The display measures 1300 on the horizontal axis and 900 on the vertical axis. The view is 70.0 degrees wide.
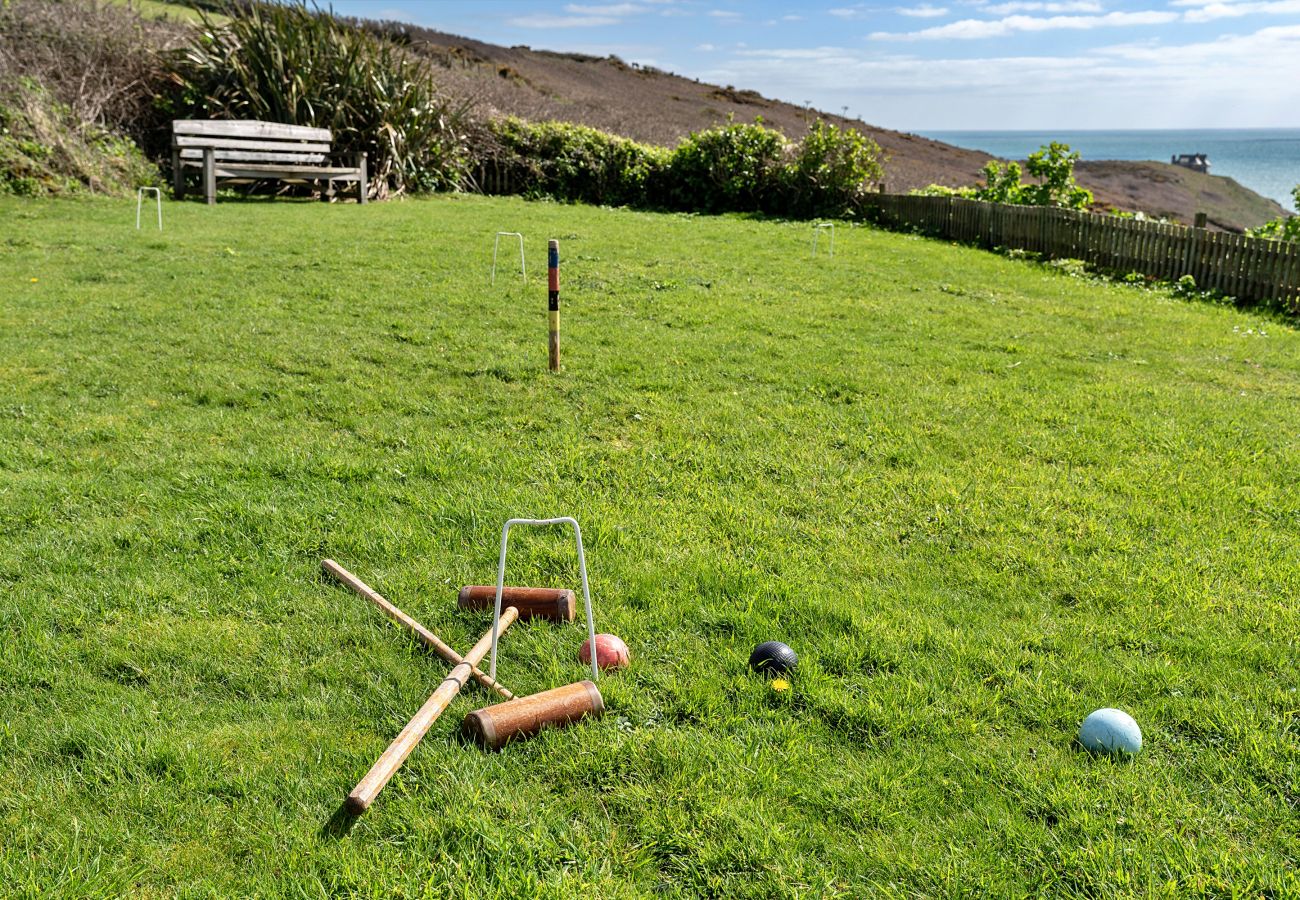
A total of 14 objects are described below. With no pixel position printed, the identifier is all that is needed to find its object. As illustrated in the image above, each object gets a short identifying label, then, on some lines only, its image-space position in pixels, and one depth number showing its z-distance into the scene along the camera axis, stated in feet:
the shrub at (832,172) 63.82
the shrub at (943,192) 57.77
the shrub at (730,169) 65.98
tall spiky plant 56.85
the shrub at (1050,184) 51.31
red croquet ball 11.19
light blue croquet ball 9.77
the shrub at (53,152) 44.55
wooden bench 50.90
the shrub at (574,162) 66.95
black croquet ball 11.09
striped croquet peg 20.63
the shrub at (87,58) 51.96
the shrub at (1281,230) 38.22
